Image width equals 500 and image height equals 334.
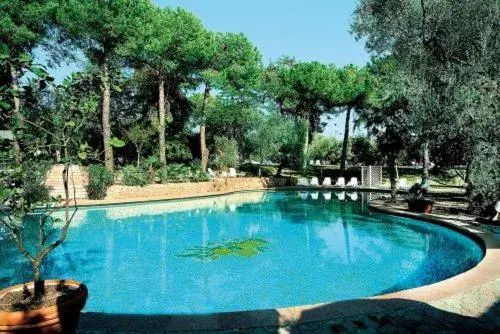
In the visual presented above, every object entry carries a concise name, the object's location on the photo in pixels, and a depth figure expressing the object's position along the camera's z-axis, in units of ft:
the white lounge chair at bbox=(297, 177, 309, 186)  94.53
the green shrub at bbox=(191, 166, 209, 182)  80.89
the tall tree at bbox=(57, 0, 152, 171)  71.05
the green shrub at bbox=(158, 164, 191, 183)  74.74
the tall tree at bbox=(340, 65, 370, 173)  107.14
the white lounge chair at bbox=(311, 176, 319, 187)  92.39
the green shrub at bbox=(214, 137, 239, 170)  105.19
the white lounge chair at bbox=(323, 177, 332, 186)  91.40
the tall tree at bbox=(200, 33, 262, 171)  93.85
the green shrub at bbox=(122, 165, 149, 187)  69.51
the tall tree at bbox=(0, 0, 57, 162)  68.28
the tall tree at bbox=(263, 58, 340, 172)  108.78
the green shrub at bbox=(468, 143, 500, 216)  36.35
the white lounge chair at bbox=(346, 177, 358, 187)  87.15
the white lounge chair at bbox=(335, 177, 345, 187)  89.45
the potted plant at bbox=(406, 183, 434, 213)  45.73
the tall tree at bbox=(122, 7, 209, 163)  78.07
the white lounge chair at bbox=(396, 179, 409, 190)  77.81
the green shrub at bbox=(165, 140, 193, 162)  102.61
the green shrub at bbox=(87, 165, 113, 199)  64.44
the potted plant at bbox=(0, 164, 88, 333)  11.85
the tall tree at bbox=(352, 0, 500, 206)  39.81
